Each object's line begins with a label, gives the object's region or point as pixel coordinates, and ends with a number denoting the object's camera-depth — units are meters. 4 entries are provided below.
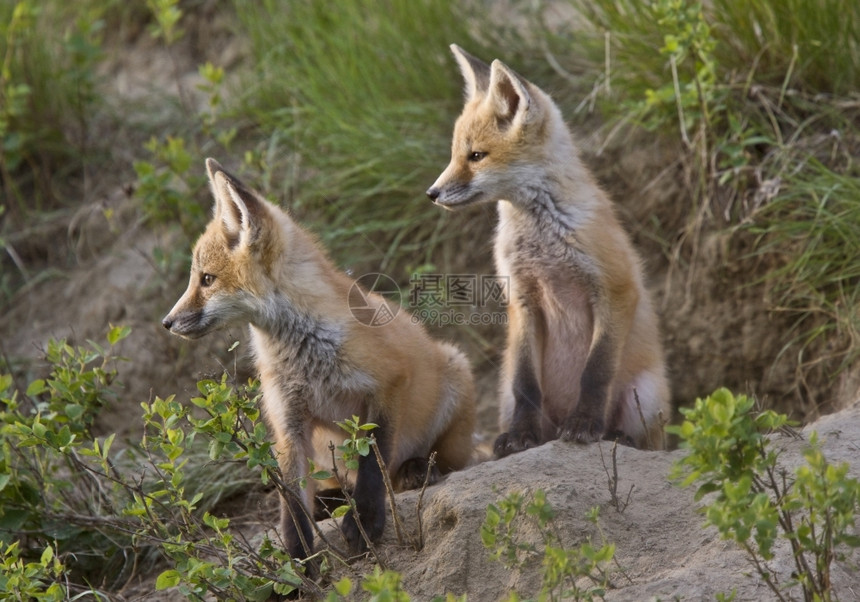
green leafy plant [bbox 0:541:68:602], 6.96
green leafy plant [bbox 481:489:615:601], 6.02
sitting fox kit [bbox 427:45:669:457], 9.73
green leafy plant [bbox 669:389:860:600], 5.58
